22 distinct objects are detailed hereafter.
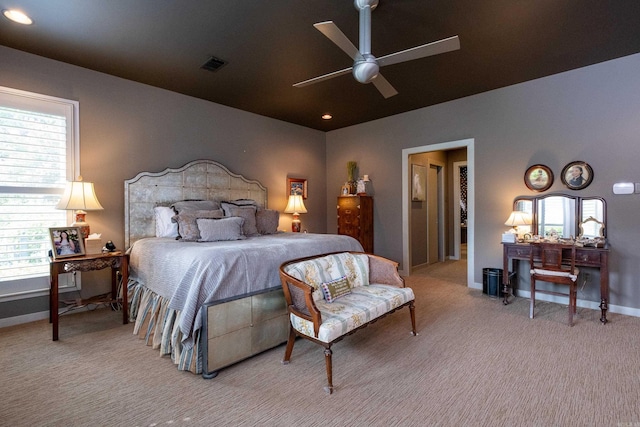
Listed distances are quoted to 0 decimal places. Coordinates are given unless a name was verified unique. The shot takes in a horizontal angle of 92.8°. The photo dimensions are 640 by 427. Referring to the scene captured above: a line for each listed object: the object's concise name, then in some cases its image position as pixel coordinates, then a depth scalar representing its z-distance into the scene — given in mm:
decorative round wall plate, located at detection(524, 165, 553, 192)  3873
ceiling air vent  3323
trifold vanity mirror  3570
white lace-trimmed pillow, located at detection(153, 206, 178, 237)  3781
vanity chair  3117
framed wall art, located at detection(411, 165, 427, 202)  5746
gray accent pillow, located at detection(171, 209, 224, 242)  3363
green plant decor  5875
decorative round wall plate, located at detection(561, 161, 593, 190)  3617
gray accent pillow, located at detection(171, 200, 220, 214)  3826
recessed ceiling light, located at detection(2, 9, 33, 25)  2521
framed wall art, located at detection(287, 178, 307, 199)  5724
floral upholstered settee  2102
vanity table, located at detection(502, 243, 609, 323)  3168
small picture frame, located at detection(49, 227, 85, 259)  2953
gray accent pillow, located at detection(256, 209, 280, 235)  4195
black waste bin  4082
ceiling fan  2254
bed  2211
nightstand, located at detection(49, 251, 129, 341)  2797
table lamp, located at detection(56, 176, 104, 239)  3135
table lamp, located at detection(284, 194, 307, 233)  5427
